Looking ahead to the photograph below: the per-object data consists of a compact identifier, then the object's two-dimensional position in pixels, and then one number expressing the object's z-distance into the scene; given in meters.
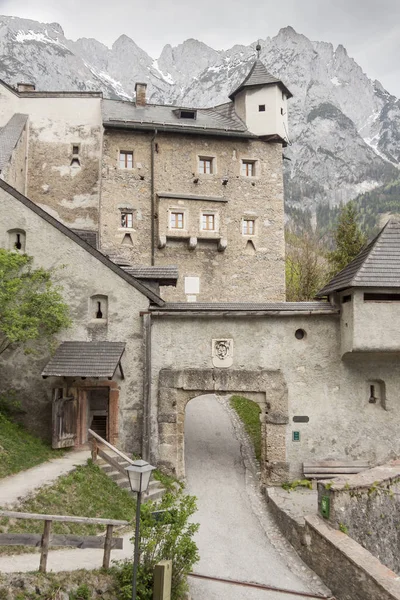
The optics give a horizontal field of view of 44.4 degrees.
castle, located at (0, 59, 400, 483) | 15.51
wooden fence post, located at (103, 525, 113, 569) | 8.66
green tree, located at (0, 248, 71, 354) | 14.98
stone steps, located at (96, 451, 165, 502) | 13.50
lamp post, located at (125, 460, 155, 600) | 8.11
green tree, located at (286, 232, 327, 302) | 34.69
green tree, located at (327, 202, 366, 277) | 33.12
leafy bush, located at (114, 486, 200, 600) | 8.58
